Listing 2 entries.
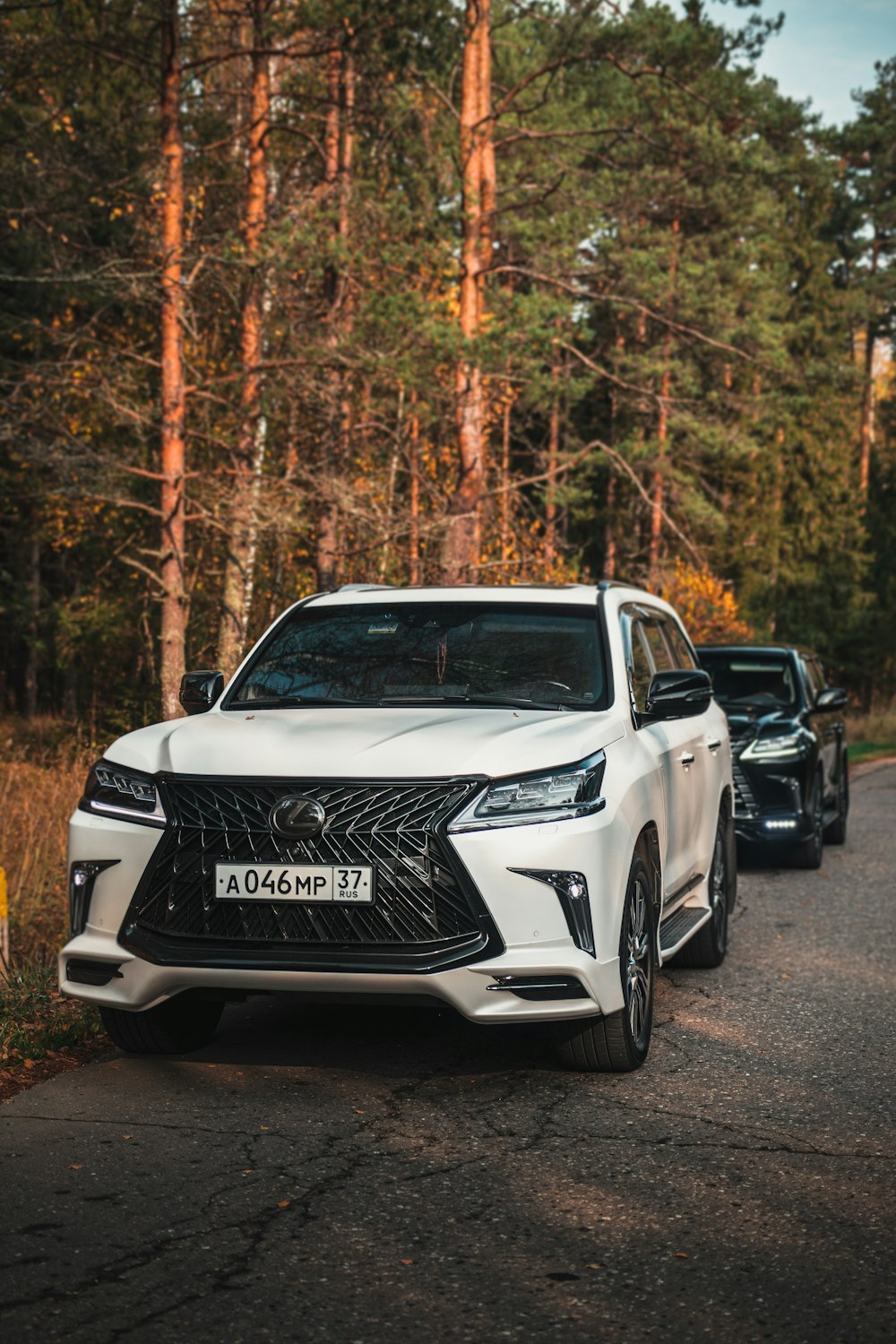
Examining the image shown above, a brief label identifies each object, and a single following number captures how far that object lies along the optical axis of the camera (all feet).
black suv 40.73
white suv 17.44
